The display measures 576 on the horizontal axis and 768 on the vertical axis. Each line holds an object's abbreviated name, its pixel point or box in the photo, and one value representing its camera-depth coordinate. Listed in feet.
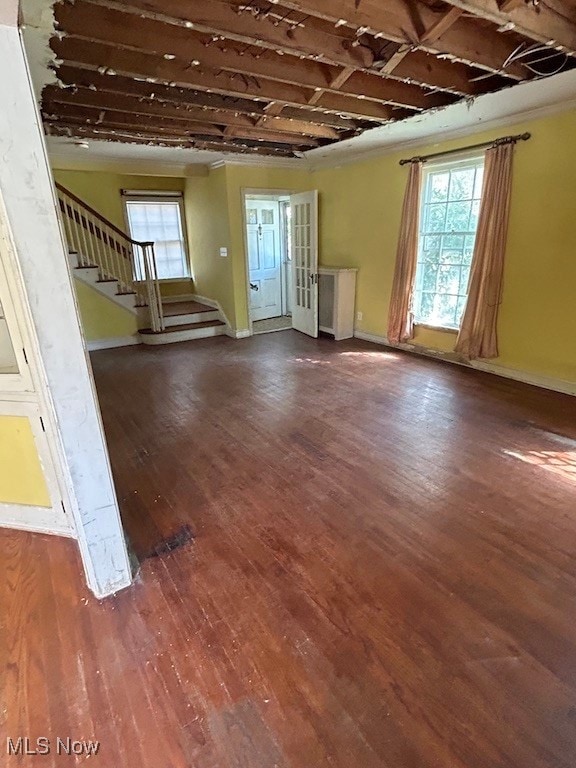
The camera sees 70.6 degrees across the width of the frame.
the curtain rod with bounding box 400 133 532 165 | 12.91
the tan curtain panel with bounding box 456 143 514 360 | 13.46
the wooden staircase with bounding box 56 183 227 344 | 19.51
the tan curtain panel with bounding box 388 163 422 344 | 16.38
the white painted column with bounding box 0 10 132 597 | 4.20
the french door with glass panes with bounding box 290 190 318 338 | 19.98
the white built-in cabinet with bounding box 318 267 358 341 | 20.11
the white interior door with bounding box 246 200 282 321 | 24.26
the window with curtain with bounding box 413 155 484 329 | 15.05
